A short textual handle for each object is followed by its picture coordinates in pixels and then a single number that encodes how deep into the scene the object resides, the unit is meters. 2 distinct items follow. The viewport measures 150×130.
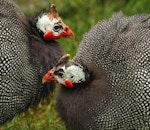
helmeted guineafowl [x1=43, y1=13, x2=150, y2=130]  7.48
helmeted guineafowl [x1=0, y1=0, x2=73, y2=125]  7.93
